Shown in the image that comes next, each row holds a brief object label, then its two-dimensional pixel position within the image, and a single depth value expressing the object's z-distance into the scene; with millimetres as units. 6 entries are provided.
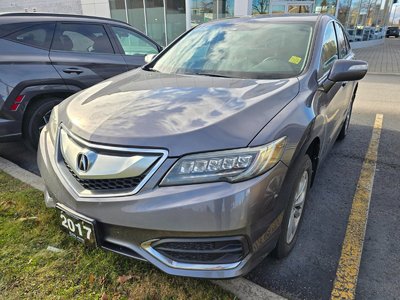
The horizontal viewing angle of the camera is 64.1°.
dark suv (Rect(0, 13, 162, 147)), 3525
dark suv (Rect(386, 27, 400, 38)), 38656
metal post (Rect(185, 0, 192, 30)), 13961
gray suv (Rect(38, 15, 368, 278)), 1620
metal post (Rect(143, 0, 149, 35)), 15152
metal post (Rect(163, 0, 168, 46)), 14501
